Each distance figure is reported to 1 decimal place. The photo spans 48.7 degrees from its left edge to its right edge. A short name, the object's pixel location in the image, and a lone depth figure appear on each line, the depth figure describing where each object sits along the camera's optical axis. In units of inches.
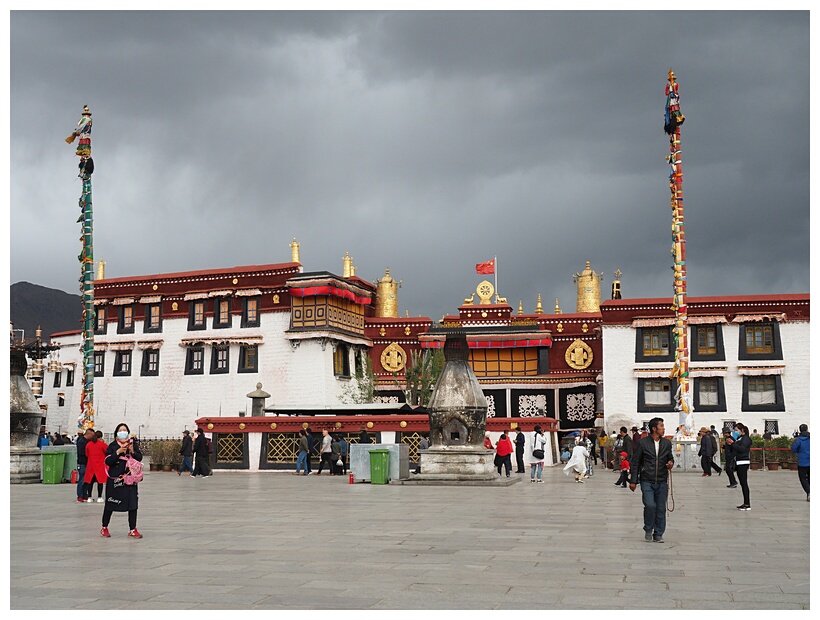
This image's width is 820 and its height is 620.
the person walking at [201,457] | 1194.0
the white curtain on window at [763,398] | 1736.0
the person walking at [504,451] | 1077.8
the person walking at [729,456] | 792.0
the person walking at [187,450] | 1243.2
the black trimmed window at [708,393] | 1758.1
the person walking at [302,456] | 1215.6
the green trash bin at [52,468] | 1022.4
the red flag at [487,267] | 2037.4
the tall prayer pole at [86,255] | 1403.8
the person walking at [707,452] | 1160.8
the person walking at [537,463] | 1013.8
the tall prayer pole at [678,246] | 1298.0
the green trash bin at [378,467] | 995.3
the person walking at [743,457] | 682.8
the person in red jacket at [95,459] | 688.4
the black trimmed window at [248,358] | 1934.1
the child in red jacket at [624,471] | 935.0
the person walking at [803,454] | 684.7
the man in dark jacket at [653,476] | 487.8
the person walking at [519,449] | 1203.2
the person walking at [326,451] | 1198.3
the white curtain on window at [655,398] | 1784.0
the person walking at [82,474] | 763.5
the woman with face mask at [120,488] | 505.0
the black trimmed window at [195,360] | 1991.9
